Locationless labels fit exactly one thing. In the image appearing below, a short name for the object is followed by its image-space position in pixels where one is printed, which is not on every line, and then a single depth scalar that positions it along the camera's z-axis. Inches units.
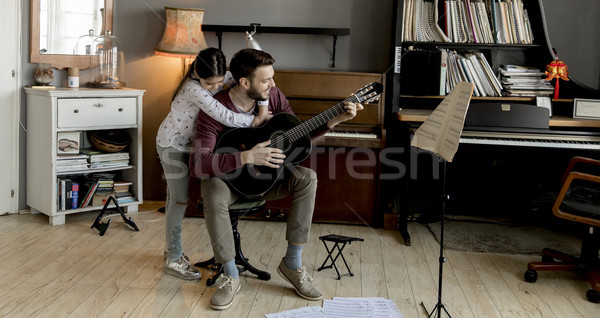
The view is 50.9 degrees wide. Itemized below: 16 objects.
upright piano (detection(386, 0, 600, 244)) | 137.7
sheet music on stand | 88.0
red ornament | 146.5
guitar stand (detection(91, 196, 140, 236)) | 144.1
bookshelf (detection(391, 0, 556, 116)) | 149.9
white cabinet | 146.1
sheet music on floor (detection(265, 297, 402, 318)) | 101.6
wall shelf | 160.6
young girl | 109.3
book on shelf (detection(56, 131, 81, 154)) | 148.9
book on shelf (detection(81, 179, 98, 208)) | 154.3
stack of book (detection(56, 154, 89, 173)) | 148.7
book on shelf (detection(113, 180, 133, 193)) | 159.8
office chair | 115.3
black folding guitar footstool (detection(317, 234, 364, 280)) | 120.9
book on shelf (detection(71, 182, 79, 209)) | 152.0
